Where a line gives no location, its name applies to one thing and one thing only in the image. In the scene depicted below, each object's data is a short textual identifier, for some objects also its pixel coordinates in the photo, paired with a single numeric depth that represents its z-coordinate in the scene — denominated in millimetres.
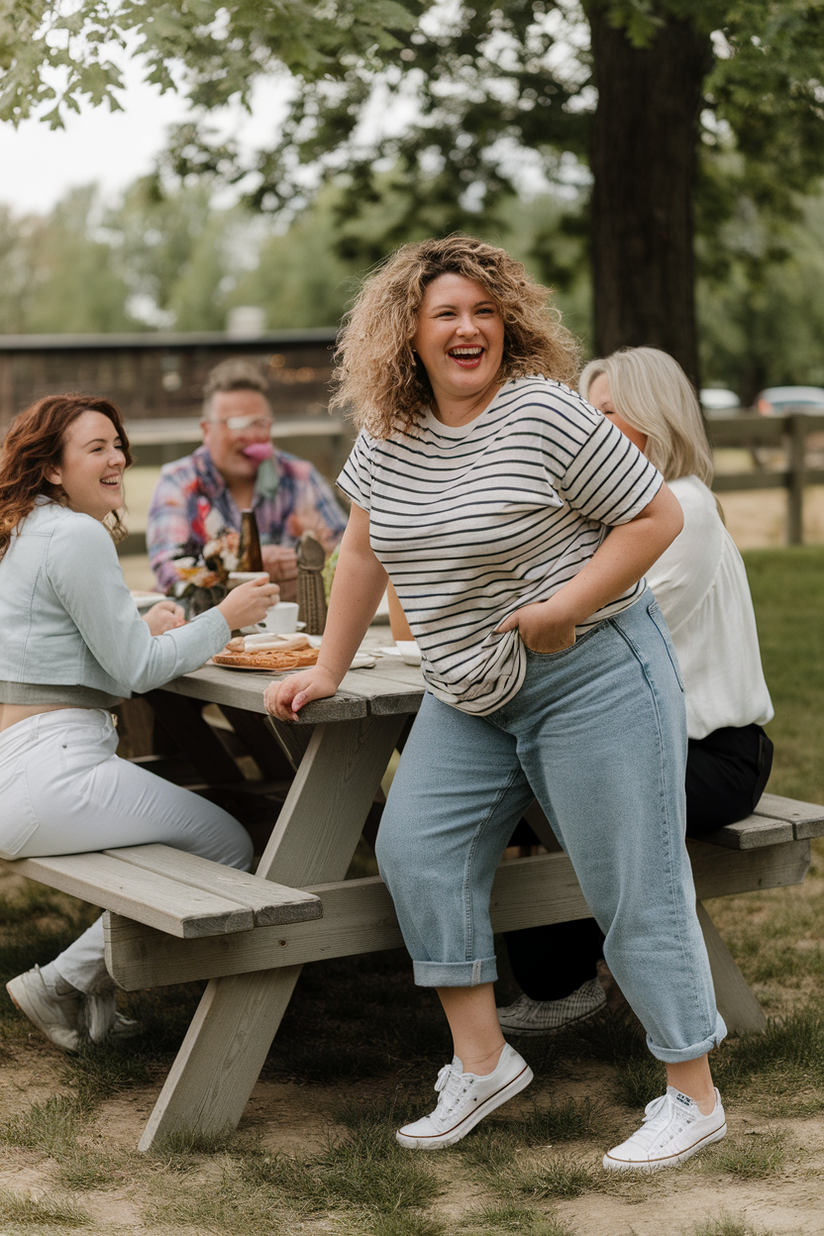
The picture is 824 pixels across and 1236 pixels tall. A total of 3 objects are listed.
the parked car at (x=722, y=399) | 43094
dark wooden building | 35656
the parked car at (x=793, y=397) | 40947
